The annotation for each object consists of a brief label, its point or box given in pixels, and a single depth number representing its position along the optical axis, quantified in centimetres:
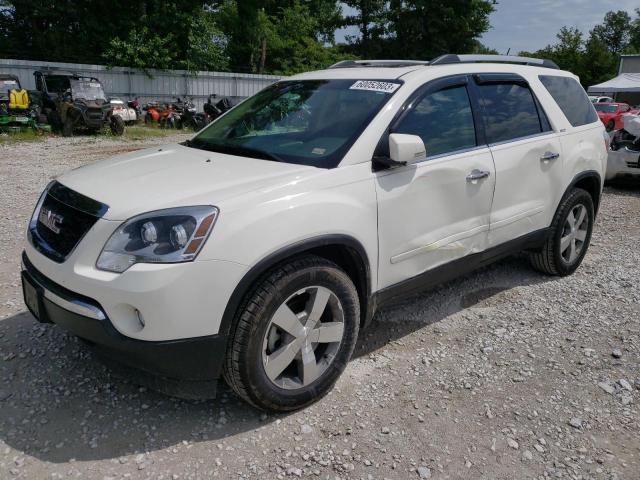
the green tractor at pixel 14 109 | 1477
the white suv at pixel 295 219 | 243
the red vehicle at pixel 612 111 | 1991
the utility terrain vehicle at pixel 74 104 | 1548
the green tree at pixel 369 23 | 3959
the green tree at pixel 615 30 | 7988
